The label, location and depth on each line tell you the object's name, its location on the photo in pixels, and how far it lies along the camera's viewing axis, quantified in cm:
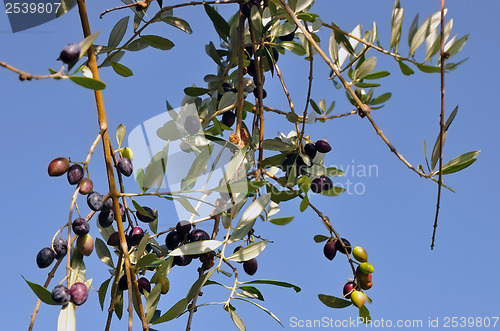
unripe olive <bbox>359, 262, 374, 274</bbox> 163
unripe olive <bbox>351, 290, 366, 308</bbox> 163
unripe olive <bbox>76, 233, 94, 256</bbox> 154
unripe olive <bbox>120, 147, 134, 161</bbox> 160
